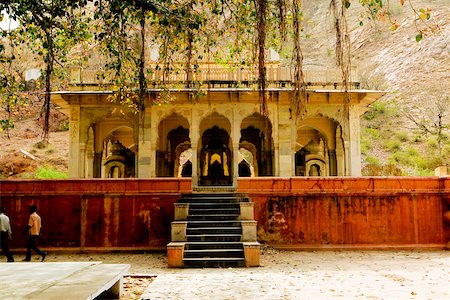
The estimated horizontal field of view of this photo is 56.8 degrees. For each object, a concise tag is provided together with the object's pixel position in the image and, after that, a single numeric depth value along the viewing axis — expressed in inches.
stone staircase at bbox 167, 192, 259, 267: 385.4
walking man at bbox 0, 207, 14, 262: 410.3
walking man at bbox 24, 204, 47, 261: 415.8
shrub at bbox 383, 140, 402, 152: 1595.7
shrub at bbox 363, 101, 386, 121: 1928.0
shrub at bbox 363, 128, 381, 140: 1755.9
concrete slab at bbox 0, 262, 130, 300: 165.9
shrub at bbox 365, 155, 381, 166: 1447.0
